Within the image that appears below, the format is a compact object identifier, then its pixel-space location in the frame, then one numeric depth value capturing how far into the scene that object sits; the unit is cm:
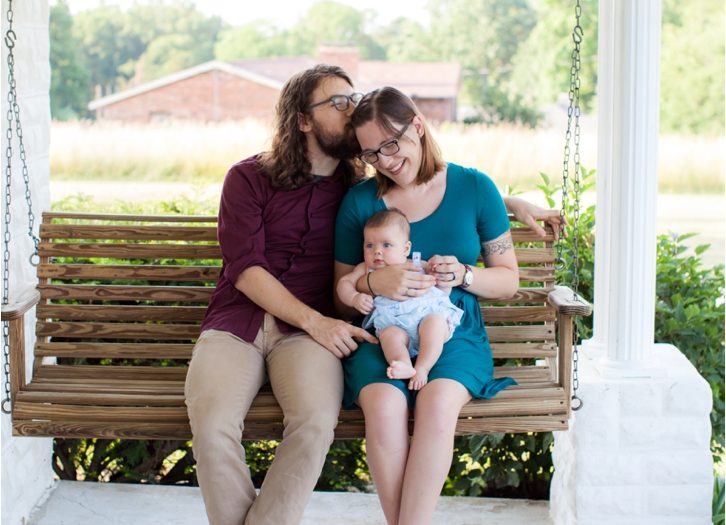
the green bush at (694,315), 369
